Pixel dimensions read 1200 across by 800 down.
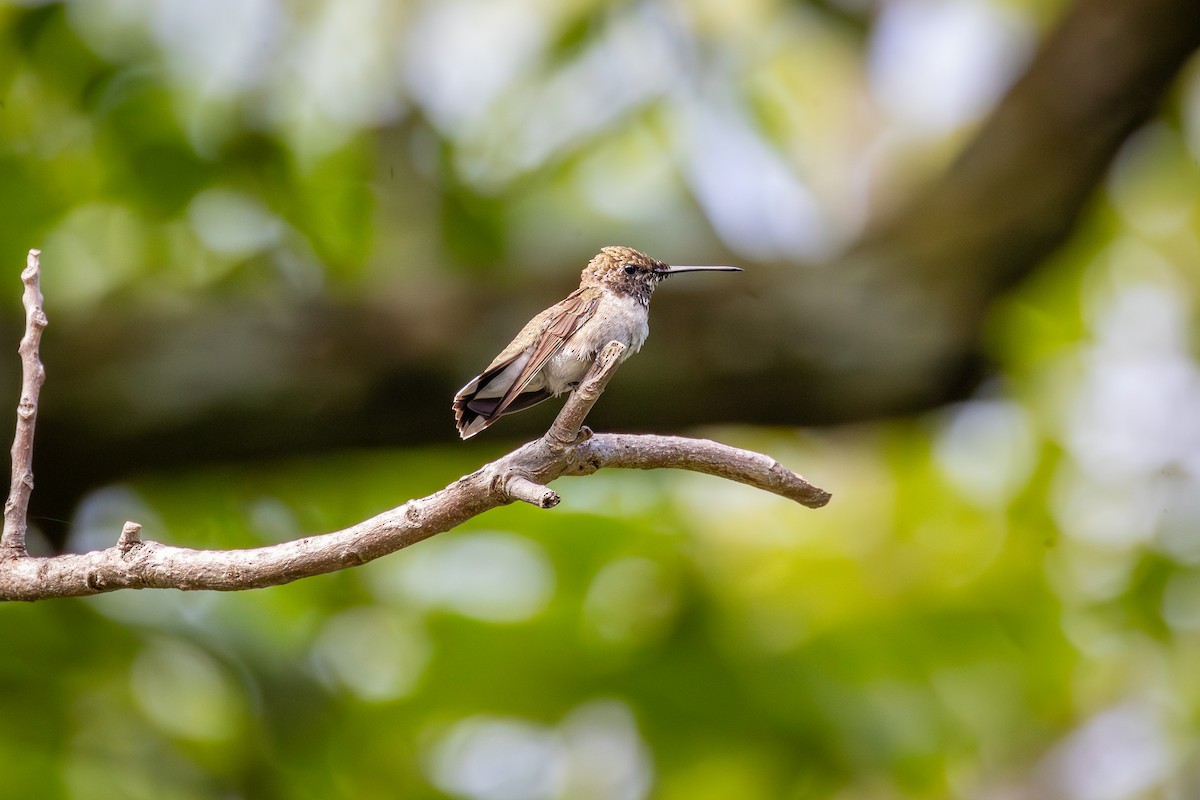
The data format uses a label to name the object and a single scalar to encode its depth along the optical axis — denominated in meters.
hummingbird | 6.52
